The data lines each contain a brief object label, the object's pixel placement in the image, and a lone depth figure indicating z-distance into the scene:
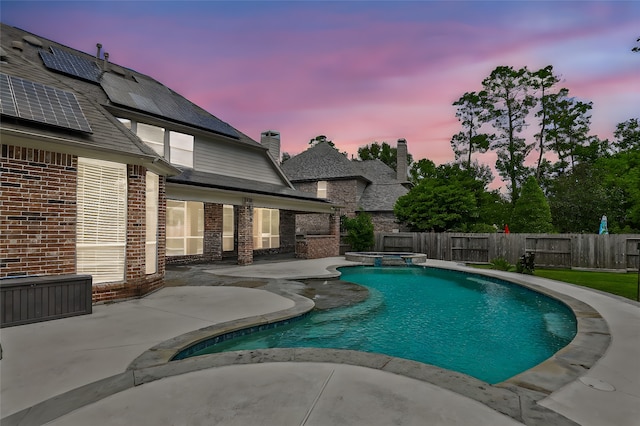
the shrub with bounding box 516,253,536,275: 13.86
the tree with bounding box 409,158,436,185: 34.05
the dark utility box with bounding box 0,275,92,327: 5.50
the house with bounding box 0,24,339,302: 6.16
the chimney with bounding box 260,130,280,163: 23.53
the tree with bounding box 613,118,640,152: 29.64
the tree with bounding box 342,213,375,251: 21.59
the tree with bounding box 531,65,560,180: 32.22
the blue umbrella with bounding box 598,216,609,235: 16.79
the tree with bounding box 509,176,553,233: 21.52
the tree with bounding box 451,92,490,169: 34.44
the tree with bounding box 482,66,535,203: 32.84
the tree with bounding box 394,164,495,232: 23.53
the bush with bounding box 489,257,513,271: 14.89
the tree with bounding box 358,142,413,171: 58.41
